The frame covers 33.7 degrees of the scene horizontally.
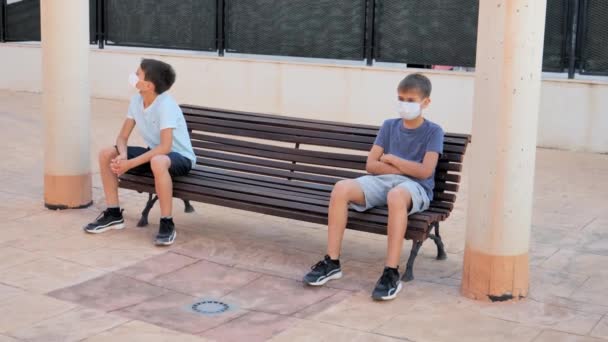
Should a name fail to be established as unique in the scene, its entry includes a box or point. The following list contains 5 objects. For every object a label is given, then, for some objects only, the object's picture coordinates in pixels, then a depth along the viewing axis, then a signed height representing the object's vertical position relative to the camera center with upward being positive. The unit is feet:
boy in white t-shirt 22.25 -3.01
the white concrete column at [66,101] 24.48 -2.11
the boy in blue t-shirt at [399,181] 19.25 -3.09
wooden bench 20.30 -3.40
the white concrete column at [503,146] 17.69 -2.14
